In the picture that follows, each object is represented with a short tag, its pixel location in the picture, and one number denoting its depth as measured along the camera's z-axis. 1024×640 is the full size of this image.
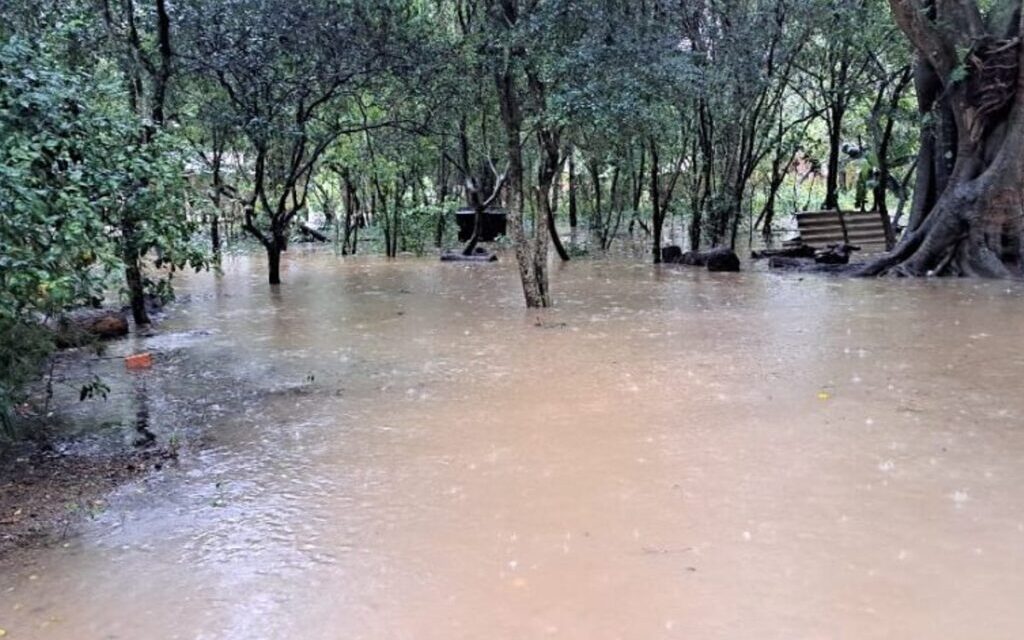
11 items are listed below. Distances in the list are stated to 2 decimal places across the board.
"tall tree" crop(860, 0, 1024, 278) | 11.67
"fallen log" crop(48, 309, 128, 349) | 9.15
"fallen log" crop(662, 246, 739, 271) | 14.54
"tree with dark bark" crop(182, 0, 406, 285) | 11.34
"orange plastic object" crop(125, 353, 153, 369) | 7.75
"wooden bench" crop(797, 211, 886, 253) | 17.86
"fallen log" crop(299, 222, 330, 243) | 23.71
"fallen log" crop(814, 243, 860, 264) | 14.49
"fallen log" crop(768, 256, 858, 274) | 13.76
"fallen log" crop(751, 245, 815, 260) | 15.63
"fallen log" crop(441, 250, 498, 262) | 17.44
